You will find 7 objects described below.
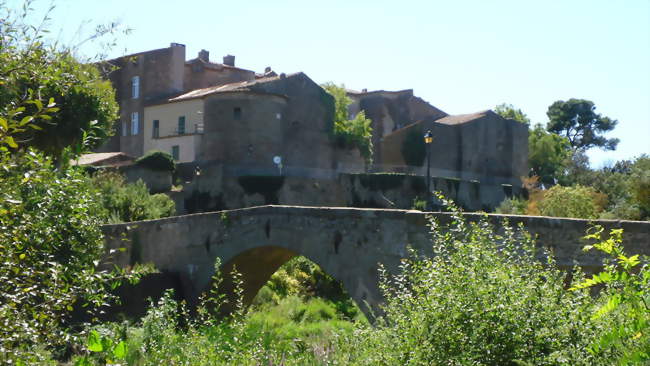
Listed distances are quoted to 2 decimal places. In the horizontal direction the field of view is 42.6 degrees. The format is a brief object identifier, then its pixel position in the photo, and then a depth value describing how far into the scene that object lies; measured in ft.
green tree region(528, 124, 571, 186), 209.67
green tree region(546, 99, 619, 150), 251.39
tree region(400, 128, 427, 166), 172.96
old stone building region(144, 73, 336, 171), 144.66
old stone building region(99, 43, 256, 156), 171.53
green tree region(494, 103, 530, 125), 225.56
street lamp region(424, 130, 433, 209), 92.34
